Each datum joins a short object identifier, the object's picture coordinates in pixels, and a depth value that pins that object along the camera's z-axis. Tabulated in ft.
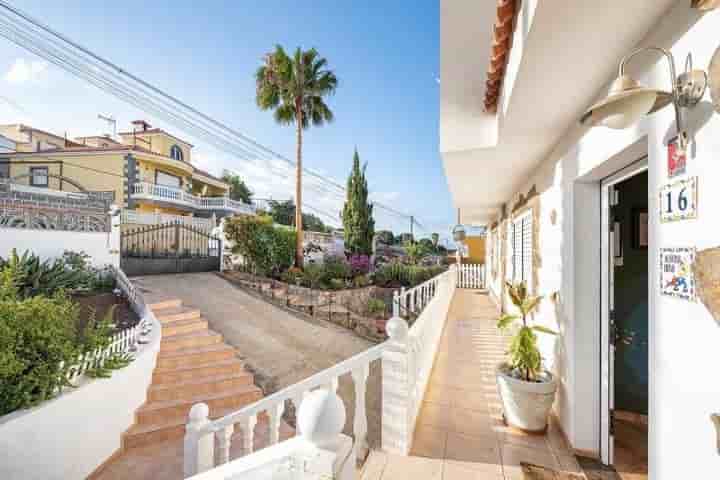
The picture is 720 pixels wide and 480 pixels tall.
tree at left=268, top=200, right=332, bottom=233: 95.96
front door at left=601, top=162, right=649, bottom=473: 8.89
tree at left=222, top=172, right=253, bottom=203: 93.66
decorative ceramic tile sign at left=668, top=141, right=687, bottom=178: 4.27
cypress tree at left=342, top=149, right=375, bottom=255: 50.47
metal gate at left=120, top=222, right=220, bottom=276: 27.81
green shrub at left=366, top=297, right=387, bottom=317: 25.64
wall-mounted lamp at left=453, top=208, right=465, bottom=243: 45.09
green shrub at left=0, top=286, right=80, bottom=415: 8.68
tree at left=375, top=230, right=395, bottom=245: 96.85
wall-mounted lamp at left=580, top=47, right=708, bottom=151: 3.79
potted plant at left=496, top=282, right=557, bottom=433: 8.52
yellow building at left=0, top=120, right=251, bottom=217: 44.88
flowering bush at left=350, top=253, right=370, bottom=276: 37.63
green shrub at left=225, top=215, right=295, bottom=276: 32.24
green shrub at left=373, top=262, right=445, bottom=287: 33.17
